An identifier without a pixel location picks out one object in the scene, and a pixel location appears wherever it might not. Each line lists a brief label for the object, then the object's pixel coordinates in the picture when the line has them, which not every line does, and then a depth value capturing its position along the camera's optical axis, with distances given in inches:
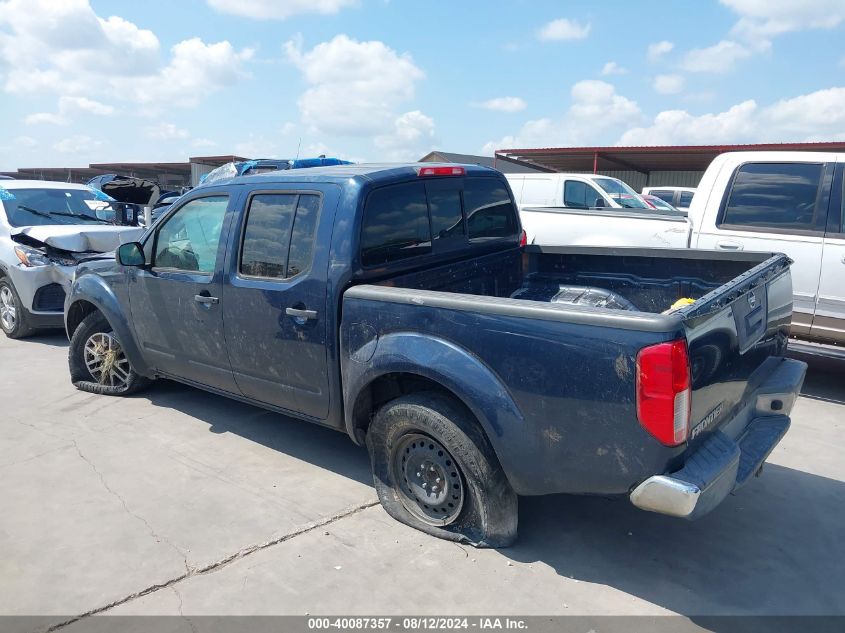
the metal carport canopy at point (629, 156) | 837.2
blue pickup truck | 103.8
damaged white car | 291.6
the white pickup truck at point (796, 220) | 217.5
